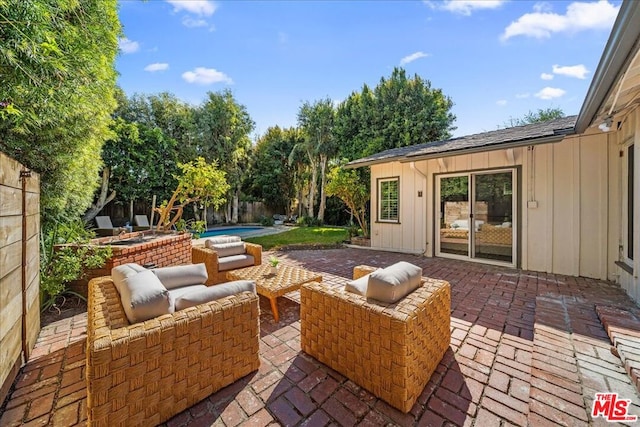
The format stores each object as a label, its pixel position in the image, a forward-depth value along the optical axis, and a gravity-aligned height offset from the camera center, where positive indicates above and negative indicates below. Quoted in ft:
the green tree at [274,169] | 61.16 +9.94
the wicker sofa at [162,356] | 4.91 -3.27
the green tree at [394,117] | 46.37 +17.18
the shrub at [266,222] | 55.52 -2.70
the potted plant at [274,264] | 13.46 -2.88
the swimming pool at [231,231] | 45.69 -3.95
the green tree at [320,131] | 52.95 +16.30
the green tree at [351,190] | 30.71 +2.24
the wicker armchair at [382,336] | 6.01 -3.46
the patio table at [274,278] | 10.70 -3.29
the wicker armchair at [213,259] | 14.33 -2.87
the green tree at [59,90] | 7.44 +4.55
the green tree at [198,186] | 20.66 +2.06
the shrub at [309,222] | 53.62 -2.76
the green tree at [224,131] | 51.16 +16.43
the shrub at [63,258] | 11.13 -2.12
